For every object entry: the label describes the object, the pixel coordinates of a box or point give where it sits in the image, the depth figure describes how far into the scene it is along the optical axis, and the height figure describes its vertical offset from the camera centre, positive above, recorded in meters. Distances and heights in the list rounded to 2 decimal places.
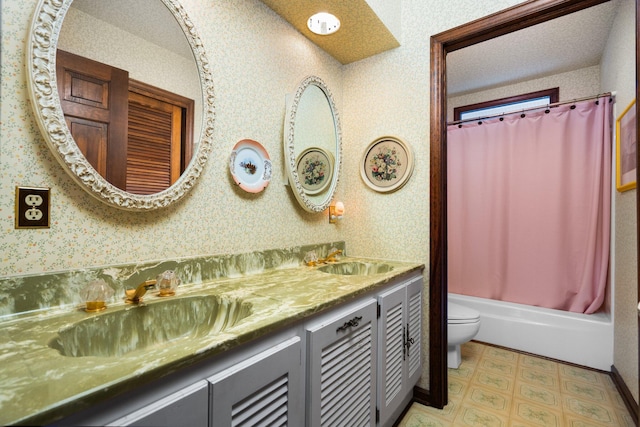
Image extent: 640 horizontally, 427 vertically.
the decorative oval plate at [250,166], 1.47 +0.28
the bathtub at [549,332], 2.19 -0.87
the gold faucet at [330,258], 1.93 -0.26
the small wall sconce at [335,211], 2.10 +0.06
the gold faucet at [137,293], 0.97 -0.26
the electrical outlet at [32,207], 0.88 +0.03
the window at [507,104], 3.03 +1.30
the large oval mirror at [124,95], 0.91 +0.43
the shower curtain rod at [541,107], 2.34 +1.01
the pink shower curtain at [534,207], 2.41 +0.13
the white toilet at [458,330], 2.14 -0.78
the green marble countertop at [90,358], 0.47 -0.29
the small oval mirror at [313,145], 1.79 +0.49
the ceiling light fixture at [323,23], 1.76 +1.19
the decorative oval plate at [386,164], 1.97 +0.39
